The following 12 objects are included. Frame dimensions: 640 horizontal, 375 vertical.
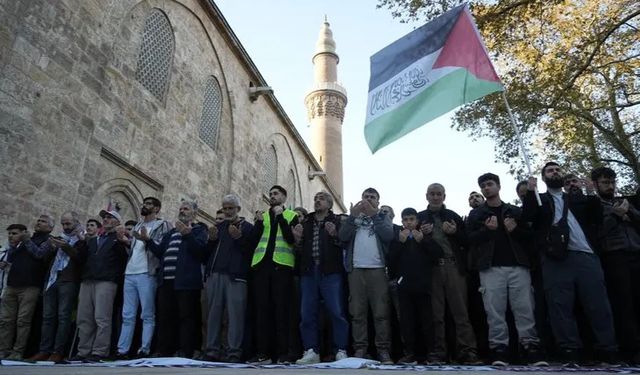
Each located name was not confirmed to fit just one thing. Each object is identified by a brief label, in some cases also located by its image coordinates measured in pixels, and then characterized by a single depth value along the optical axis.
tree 10.44
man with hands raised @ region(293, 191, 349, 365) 4.62
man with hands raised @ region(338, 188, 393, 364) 4.52
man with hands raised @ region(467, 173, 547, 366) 4.03
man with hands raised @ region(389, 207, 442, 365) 4.46
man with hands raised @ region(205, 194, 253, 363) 4.71
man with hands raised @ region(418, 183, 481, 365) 4.32
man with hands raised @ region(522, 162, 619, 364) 3.78
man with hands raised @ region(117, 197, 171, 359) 5.09
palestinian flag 4.82
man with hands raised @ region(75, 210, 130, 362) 5.14
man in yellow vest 4.76
